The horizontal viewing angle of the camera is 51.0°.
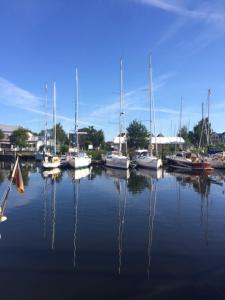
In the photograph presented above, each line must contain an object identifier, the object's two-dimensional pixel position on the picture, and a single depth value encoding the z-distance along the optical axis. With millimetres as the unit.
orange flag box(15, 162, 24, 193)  9968
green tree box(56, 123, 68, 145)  112853
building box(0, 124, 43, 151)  103930
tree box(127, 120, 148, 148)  93332
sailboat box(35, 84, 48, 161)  69024
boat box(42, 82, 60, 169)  47221
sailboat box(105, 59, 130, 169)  49119
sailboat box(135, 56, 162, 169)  47905
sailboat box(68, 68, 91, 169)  47991
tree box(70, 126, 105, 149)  107434
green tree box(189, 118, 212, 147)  109143
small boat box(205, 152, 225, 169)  49999
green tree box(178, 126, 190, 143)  108767
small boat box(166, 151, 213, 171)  46982
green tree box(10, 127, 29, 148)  94614
